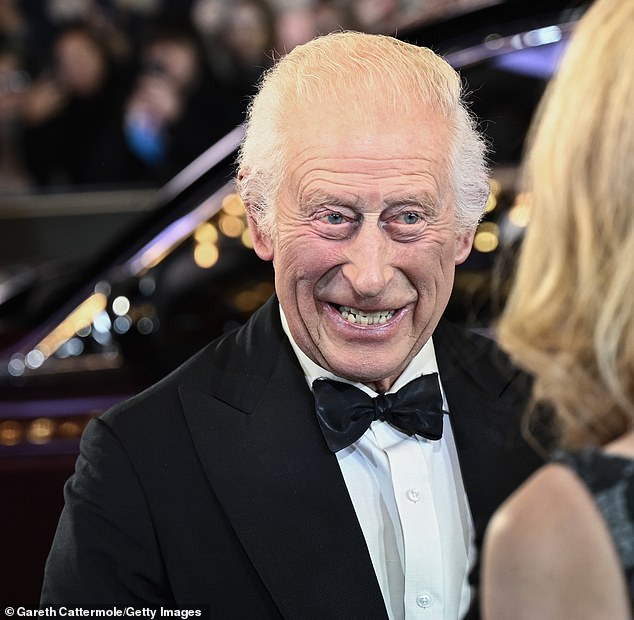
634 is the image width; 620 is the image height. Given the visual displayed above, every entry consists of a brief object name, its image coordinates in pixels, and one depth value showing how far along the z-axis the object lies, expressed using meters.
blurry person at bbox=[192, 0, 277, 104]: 7.84
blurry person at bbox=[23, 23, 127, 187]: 7.88
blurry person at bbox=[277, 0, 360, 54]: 7.65
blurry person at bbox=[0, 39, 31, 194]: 7.92
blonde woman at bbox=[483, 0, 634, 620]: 1.07
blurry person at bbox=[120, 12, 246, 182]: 7.57
